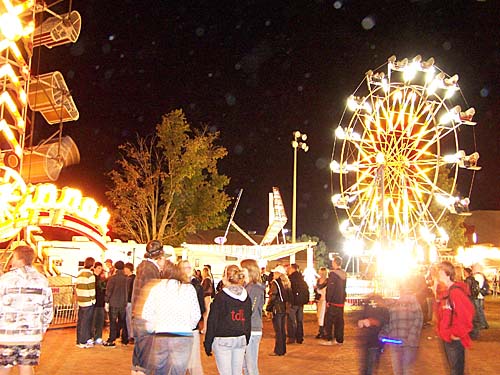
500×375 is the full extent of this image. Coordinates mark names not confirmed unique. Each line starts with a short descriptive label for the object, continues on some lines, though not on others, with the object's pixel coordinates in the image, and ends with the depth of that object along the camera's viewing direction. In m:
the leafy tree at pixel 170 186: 33.03
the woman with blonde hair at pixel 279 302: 11.46
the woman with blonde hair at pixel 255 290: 7.92
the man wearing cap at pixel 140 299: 7.20
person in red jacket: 6.49
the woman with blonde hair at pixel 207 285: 13.19
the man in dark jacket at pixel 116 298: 12.04
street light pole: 27.12
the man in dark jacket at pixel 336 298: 12.97
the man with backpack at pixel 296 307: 13.43
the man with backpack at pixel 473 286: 14.73
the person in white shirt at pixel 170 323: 6.01
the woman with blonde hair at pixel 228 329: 6.41
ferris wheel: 24.98
